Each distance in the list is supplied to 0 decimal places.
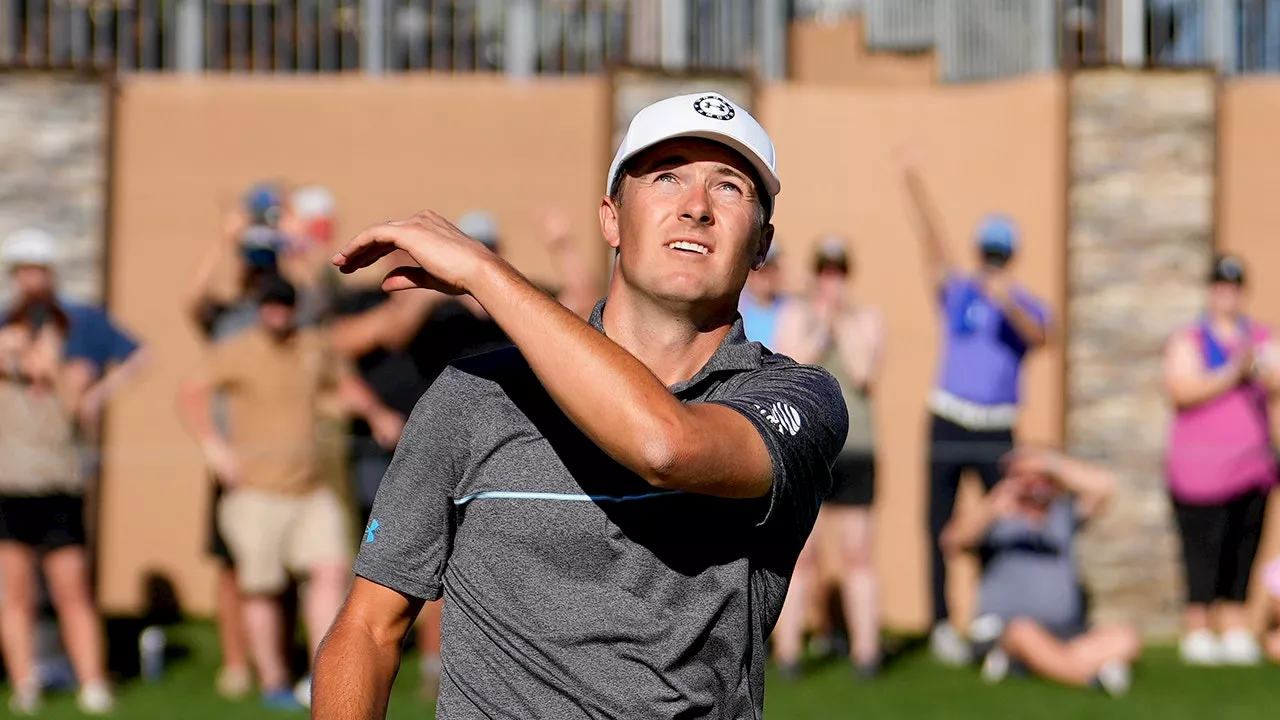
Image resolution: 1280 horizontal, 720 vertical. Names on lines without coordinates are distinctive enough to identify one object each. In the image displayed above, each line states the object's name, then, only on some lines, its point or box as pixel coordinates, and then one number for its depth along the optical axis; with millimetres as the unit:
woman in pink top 19484
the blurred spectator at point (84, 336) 17797
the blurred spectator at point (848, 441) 18344
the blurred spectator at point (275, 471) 17016
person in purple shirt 19344
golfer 5316
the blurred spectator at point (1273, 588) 19580
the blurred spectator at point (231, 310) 17734
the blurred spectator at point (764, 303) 18859
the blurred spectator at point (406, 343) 17562
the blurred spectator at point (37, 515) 17109
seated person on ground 18156
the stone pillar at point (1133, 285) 21609
